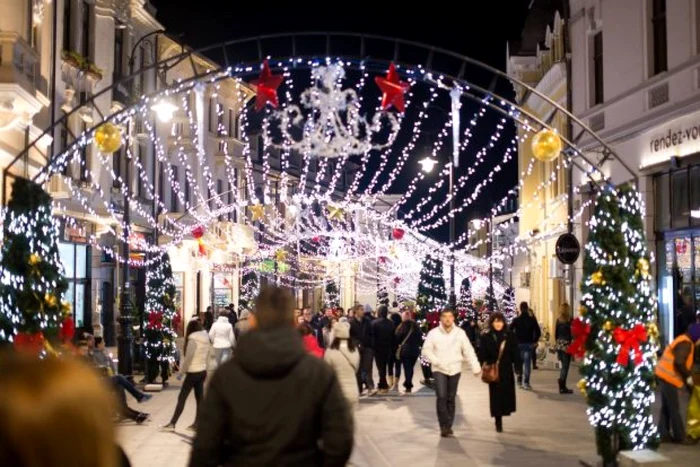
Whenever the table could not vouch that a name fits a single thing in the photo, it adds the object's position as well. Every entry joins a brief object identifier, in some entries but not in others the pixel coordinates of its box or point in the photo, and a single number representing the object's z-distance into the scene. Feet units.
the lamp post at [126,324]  73.82
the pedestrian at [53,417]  8.20
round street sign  69.51
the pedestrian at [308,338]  45.08
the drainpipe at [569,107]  88.80
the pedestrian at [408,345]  72.74
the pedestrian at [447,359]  50.29
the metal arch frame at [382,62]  49.65
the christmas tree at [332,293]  225.35
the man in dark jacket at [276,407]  16.76
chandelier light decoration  54.70
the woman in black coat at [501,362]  51.37
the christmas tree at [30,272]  38.81
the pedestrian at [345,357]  40.22
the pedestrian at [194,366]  52.60
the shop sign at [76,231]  101.24
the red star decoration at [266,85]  49.67
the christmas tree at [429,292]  93.21
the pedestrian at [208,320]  78.41
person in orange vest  43.98
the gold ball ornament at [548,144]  48.62
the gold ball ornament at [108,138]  50.37
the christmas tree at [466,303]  123.41
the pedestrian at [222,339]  61.67
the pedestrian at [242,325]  68.74
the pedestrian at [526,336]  74.69
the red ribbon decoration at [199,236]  127.75
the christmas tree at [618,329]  39.06
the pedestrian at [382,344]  73.61
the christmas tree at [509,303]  144.54
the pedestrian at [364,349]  71.61
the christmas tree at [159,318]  76.89
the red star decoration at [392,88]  50.26
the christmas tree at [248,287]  140.87
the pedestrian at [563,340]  70.28
